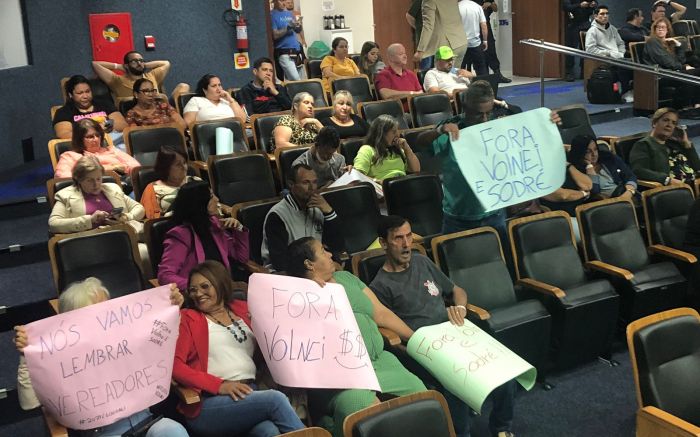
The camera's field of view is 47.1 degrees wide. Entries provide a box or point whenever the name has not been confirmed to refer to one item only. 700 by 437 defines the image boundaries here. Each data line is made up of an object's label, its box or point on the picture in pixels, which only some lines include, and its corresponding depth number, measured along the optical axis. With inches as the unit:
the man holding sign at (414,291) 142.0
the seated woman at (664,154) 226.5
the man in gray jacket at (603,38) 414.6
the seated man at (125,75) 283.0
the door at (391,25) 489.7
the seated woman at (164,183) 183.2
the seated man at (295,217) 167.0
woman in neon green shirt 214.1
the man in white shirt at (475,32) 383.6
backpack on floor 401.1
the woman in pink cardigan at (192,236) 153.8
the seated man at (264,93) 285.1
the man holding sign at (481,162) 160.7
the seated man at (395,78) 309.7
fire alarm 346.6
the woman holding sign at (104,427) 116.5
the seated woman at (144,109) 249.0
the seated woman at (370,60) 345.7
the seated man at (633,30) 440.1
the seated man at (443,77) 317.4
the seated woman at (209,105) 261.6
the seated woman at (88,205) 171.9
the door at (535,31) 496.7
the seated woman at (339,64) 341.7
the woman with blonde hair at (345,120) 248.5
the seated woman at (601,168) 211.2
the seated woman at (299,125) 239.1
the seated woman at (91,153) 205.5
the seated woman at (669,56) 379.2
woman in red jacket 121.5
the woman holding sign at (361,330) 123.0
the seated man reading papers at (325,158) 202.2
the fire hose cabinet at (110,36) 334.3
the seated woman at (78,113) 240.4
